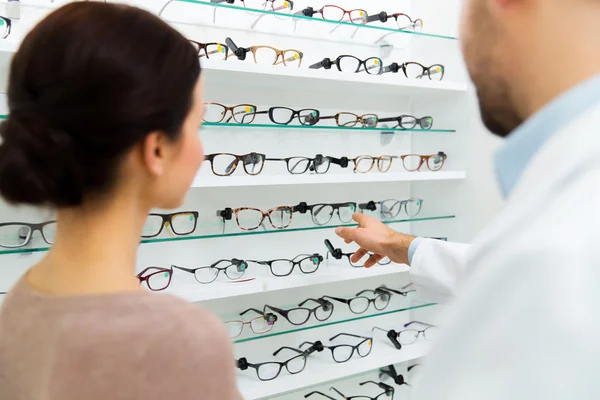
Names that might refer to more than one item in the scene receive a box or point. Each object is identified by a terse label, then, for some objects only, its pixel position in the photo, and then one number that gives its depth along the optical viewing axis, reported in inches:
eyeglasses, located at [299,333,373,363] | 50.5
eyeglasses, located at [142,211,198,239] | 41.4
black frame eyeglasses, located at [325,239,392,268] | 49.8
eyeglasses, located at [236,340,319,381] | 46.1
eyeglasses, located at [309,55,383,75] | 52.0
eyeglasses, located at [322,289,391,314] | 54.7
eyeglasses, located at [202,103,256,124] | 43.9
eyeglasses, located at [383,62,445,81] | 55.7
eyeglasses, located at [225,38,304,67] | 46.5
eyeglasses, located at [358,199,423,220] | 56.5
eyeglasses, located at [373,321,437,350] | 53.8
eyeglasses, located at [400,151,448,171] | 56.8
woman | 17.6
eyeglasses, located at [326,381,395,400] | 57.1
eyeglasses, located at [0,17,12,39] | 35.4
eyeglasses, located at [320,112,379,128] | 51.9
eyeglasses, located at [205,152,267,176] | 44.7
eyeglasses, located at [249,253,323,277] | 48.6
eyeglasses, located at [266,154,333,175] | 49.3
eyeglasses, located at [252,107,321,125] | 48.2
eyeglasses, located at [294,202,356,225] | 50.9
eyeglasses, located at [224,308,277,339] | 47.4
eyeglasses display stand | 43.2
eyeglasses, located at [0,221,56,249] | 36.9
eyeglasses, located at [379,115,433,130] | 56.4
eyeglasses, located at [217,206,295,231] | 46.8
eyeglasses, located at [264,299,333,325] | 50.3
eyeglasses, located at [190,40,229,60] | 41.1
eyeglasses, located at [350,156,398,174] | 52.7
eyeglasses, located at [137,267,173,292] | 40.5
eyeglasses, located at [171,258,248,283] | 44.8
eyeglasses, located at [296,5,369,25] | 50.9
